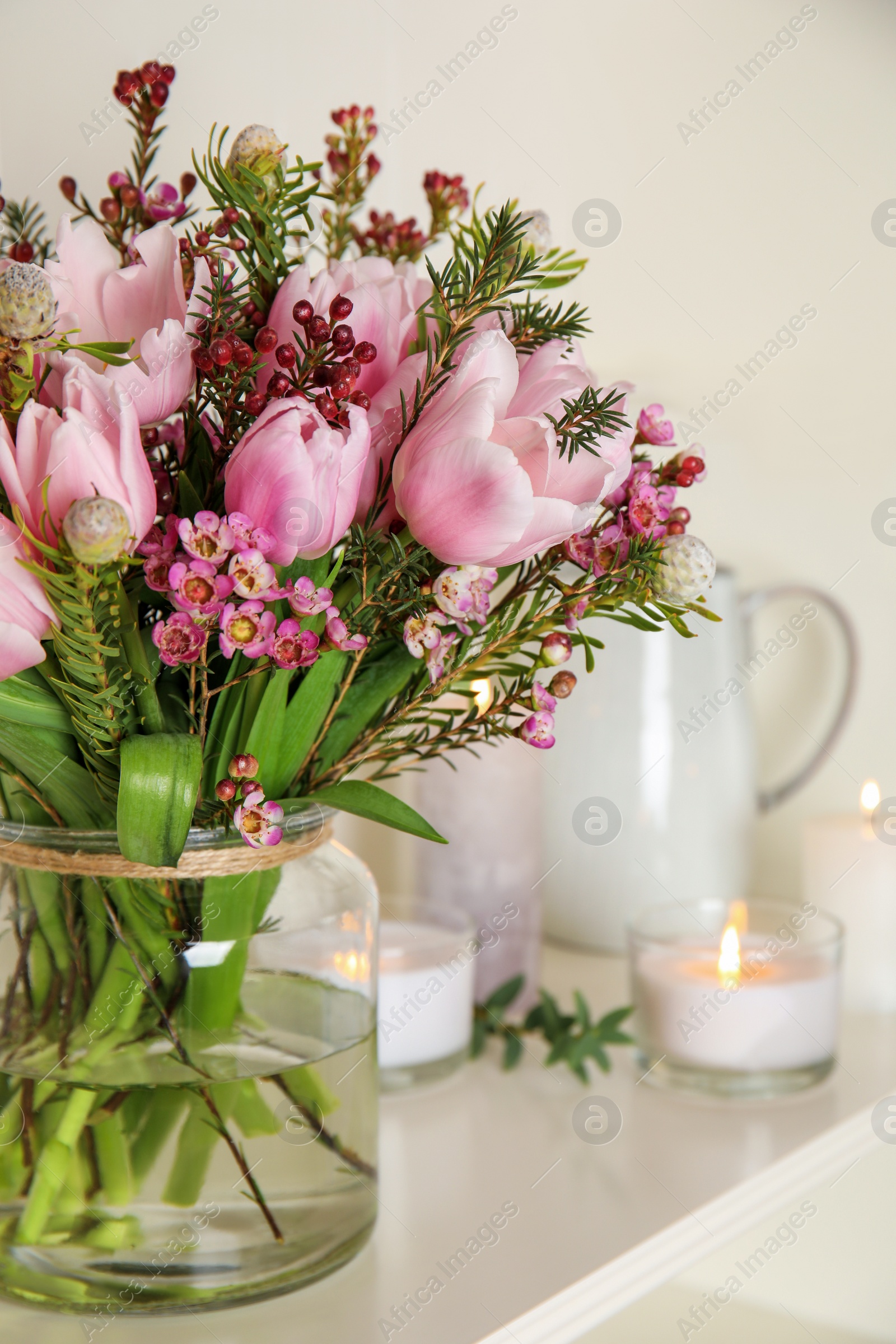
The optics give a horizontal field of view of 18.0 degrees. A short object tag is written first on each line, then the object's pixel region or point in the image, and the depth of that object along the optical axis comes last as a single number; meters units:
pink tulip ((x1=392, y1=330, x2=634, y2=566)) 0.86
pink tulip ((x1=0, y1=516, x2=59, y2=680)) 0.85
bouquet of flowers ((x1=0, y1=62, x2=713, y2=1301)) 0.86
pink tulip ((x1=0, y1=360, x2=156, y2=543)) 0.85
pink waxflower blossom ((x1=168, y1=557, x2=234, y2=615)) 0.86
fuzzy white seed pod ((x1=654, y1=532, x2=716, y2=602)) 0.90
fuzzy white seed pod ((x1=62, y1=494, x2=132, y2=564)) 0.82
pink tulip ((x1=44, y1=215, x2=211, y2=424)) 0.90
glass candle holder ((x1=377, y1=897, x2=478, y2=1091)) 1.12
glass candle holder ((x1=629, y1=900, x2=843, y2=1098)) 1.13
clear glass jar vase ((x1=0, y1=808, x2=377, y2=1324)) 0.94
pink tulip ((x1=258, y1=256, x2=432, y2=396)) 0.91
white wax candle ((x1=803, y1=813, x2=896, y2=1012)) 1.26
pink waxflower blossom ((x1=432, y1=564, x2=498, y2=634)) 0.90
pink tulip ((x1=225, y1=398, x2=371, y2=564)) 0.86
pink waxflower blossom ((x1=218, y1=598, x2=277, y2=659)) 0.86
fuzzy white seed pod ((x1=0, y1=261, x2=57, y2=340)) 0.84
